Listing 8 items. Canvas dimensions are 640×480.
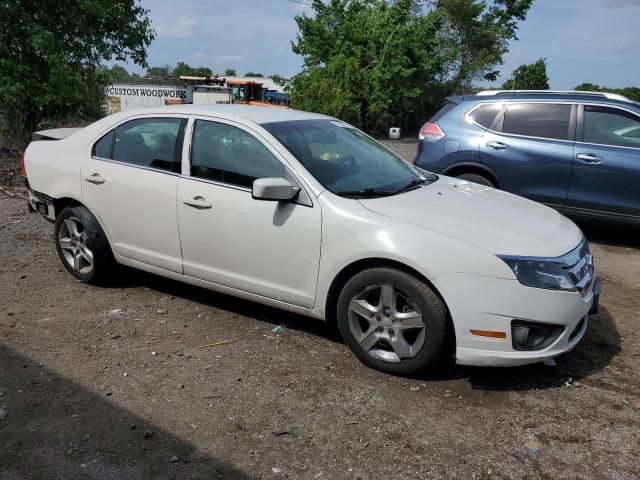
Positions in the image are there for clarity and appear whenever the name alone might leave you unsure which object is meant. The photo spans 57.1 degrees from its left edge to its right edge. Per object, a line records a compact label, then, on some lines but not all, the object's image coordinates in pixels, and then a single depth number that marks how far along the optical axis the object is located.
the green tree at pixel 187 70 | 77.94
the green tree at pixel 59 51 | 12.01
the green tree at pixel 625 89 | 53.42
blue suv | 6.70
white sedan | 3.46
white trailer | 35.47
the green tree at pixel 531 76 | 59.62
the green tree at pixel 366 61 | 26.52
